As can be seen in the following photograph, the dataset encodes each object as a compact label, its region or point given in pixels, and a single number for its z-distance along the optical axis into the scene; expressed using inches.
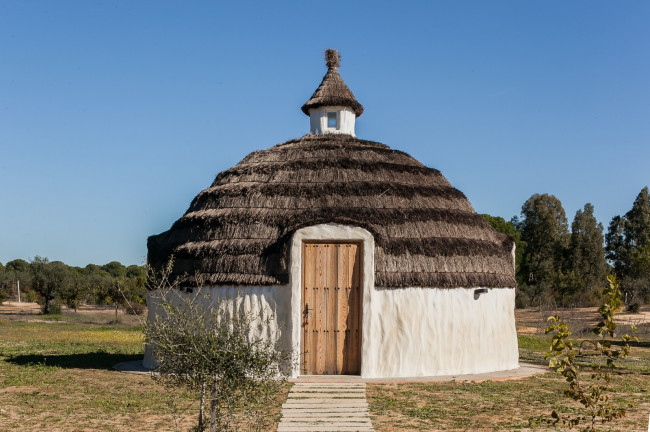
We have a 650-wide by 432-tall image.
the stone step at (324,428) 391.9
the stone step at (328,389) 518.9
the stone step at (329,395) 494.3
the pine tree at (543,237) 2427.4
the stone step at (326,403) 462.6
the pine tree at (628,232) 2142.0
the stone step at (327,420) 414.9
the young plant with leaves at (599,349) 217.3
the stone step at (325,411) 438.3
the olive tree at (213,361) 303.1
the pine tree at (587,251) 2262.8
